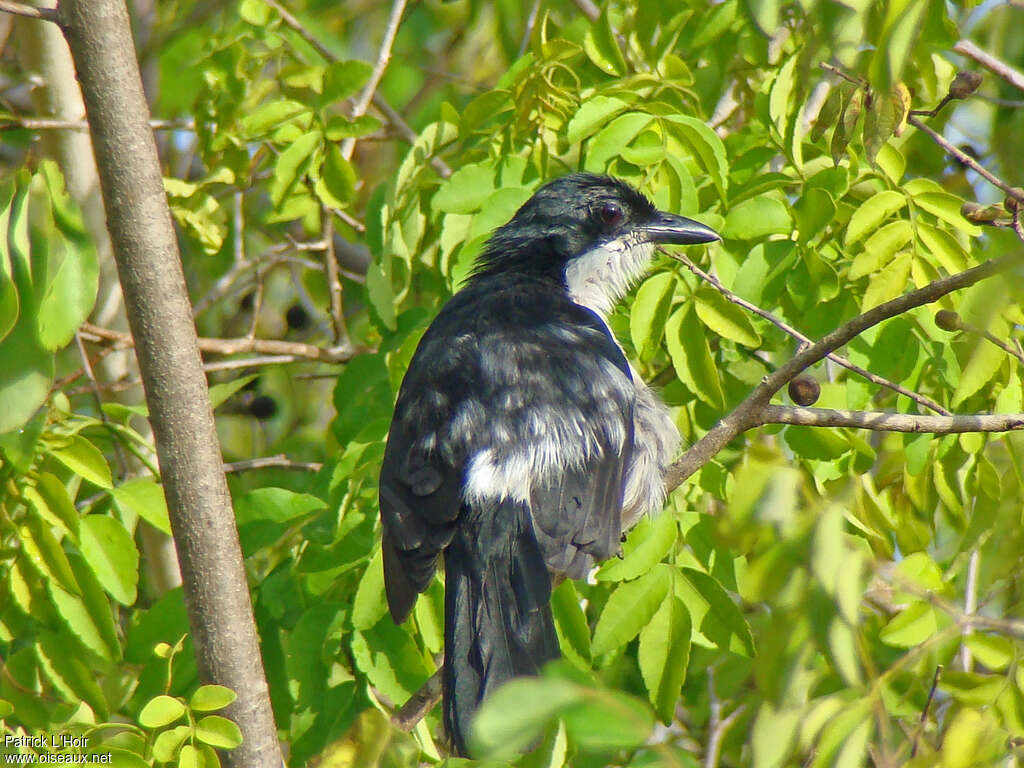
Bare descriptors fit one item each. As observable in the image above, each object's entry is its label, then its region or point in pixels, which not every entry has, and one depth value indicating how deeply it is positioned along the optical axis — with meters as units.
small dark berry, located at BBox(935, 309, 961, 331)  5.24
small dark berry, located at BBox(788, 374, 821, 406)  5.52
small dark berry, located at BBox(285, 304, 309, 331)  11.24
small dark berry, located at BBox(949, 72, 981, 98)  5.03
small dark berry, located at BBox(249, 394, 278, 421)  10.05
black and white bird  5.81
